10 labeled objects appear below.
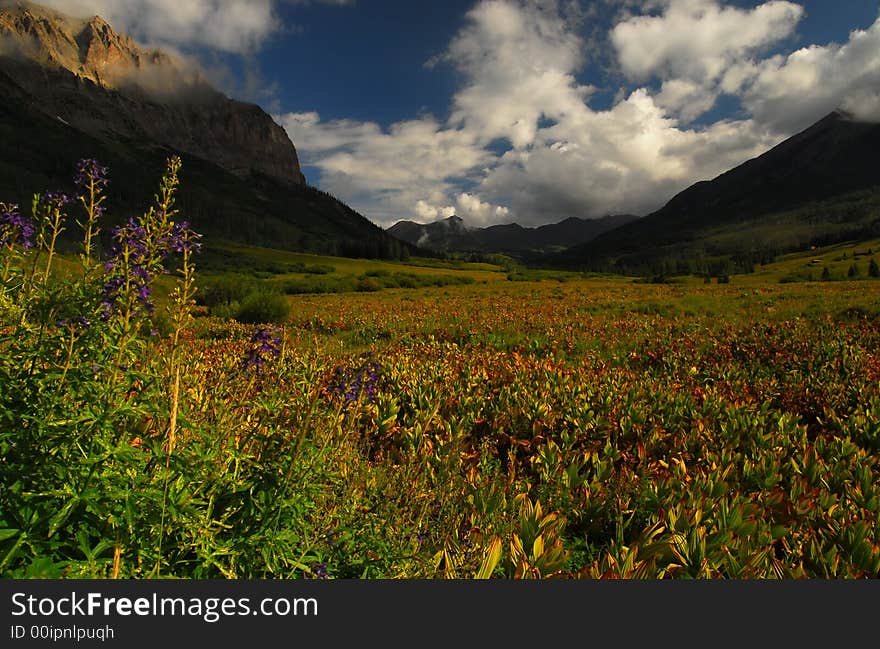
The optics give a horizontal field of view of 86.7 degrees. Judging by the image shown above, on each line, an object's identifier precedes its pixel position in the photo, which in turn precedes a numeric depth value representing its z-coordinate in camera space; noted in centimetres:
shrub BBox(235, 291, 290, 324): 1795
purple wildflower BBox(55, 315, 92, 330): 253
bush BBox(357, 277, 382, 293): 4878
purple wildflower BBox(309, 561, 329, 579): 272
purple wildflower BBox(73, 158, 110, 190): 290
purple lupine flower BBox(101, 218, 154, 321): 255
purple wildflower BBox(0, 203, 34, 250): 310
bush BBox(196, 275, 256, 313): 2336
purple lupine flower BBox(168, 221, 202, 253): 251
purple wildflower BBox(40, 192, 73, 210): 304
